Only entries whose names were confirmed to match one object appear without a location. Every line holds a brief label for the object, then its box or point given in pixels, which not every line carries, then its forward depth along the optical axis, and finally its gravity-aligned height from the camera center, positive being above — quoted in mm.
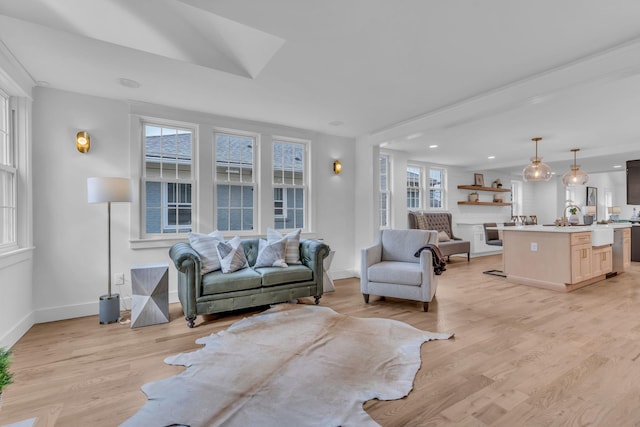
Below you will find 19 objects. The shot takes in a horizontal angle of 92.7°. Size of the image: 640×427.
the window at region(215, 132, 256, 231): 4266 +487
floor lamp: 3041 +190
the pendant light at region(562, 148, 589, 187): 5523 +640
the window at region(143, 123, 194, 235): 3801 +465
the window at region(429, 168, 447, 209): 7574 +638
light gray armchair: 3482 -643
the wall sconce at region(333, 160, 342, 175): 5121 +796
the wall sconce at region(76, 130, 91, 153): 3318 +808
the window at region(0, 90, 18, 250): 2803 +345
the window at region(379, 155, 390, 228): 6266 +512
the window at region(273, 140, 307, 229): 4734 +479
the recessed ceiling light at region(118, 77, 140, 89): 3020 +1342
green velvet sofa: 3025 -731
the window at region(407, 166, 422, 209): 7194 +653
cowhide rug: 1660 -1085
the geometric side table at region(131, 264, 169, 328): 3066 -809
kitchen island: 4328 -649
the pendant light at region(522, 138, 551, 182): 4868 +661
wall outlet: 3533 -735
